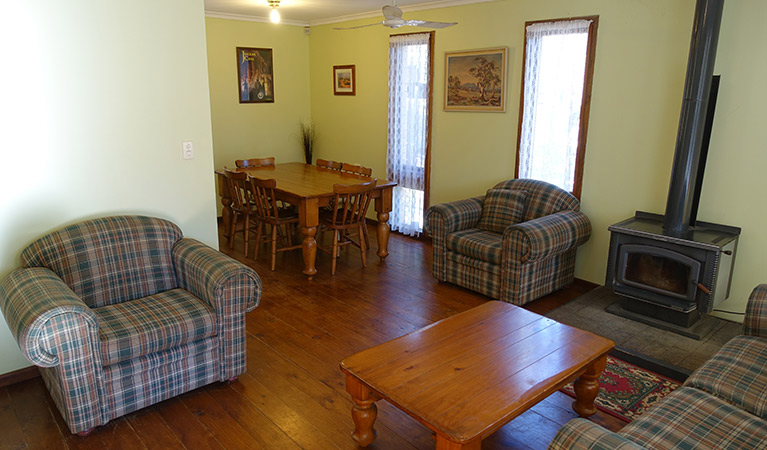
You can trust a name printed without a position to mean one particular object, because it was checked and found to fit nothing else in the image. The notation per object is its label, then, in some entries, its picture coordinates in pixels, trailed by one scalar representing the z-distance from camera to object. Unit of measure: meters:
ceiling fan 3.51
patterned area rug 2.69
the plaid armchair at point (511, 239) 3.82
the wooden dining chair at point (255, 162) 5.72
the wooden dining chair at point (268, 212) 4.66
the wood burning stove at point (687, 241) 3.28
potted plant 7.11
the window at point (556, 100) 4.15
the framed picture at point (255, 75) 6.41
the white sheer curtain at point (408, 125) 5.46
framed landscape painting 4.75
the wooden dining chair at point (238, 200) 4.92
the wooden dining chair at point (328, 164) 5.84
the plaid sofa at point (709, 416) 1.63
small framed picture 6.35
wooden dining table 4.46
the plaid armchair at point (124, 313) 2.27
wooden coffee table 1.94
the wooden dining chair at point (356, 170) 5.37
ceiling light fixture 4.82
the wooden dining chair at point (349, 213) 4.47
